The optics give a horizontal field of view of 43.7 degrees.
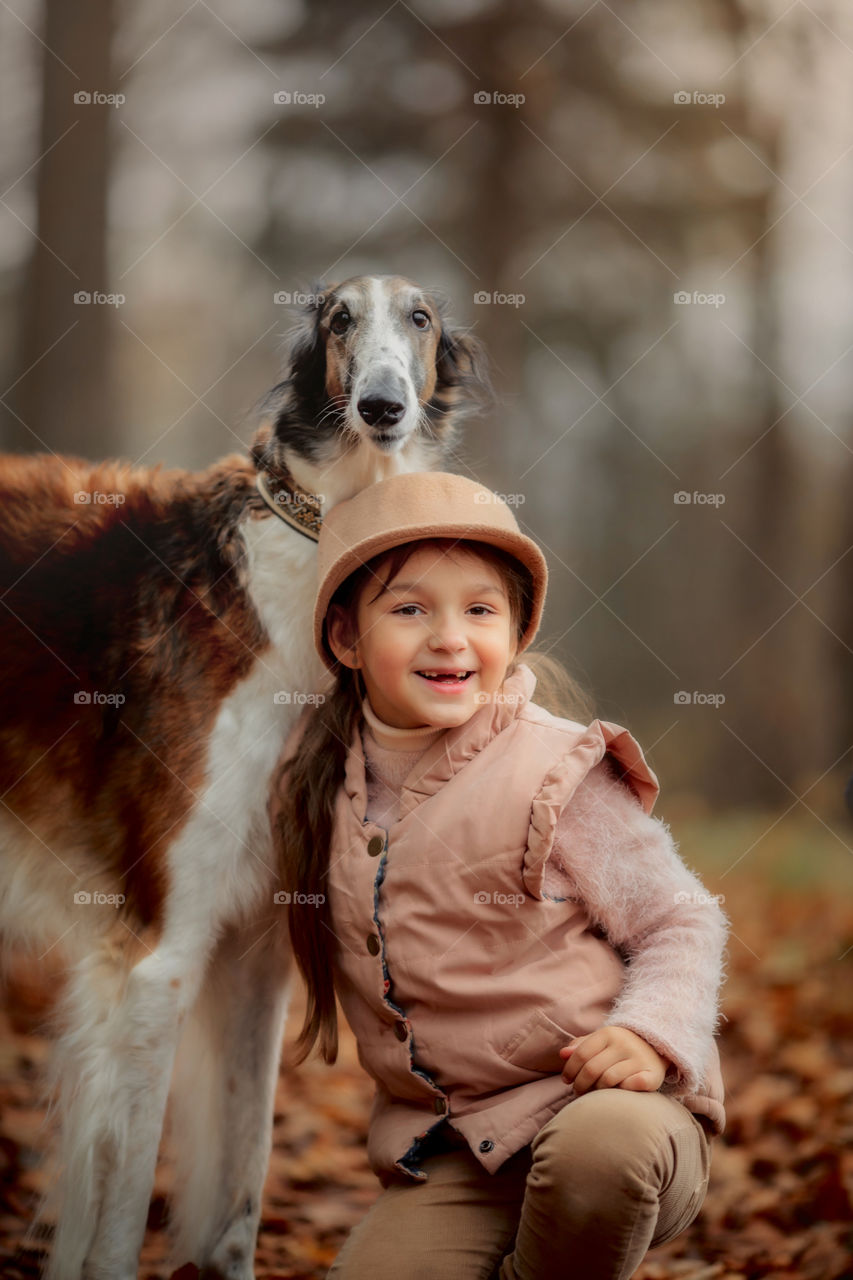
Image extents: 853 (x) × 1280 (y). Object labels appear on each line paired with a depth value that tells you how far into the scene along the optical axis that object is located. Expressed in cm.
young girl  147
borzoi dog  189
